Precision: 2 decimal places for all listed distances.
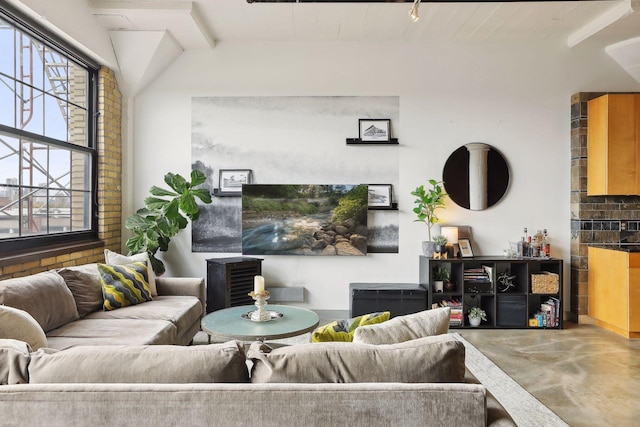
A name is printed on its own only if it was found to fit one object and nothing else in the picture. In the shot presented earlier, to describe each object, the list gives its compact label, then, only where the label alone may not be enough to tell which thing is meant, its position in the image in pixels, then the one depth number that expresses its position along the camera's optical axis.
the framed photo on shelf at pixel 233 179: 4.82
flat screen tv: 4.76
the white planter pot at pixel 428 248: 4.55
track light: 2.61
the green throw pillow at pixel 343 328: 1.76
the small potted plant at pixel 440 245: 4.50
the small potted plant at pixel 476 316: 4.45
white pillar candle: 2.98
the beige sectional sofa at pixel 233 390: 1.28
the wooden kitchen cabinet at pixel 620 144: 4.39
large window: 3.25
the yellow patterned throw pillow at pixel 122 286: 3.29
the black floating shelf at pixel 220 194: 4.80
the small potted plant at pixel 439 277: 4.53
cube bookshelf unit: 4.45
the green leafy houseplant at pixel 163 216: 4.33
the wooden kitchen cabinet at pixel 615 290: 4.07
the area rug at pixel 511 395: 2.51
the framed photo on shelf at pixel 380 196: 4.80
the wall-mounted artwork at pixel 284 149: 4.82
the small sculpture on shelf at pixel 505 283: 4.57
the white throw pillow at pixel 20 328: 2.00
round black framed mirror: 4.76
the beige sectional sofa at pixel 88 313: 2.59
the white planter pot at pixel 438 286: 4.53
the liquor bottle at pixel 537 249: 4.55
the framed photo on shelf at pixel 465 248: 4.61
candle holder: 3.01
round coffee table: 2.69
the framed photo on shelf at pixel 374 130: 4.79
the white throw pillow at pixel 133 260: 3.66
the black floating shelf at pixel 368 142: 4.76
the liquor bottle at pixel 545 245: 4.55
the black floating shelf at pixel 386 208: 4.79
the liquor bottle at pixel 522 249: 4.58
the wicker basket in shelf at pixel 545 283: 4.45
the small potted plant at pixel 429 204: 4.56
